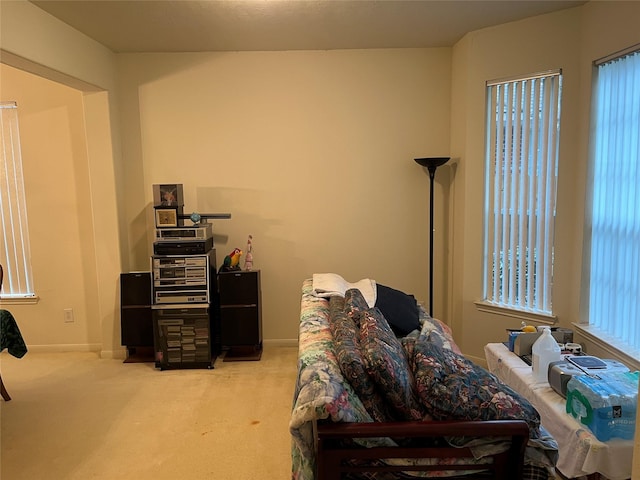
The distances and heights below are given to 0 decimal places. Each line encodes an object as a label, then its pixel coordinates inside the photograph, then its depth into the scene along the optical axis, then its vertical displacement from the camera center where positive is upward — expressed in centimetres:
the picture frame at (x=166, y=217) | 370 -16
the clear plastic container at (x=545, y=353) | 231 -82
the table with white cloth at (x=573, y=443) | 180 -102
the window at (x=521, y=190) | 329 -2
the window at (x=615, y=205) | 263 -12
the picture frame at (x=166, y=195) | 373 +1
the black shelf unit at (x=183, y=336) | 366 -110
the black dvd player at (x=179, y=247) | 367 -40
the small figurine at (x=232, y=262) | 390 -56
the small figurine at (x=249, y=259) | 393 -55
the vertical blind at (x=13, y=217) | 401 -14
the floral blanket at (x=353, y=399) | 156 -71
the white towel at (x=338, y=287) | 297 -63
